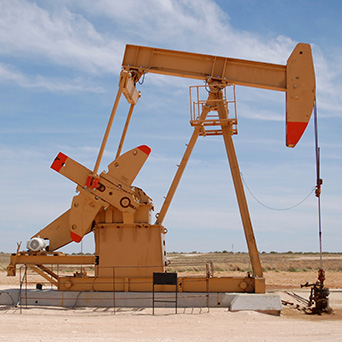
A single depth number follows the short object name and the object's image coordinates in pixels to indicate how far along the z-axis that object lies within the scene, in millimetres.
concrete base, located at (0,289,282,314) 11047
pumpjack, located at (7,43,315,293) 11875
